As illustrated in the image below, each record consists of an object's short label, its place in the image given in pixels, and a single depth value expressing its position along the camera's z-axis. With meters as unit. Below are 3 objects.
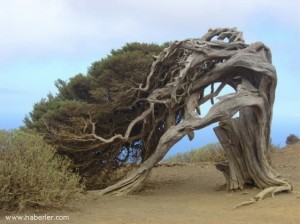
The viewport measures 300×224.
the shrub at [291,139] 25.69
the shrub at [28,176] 8.20
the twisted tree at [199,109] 11.35
